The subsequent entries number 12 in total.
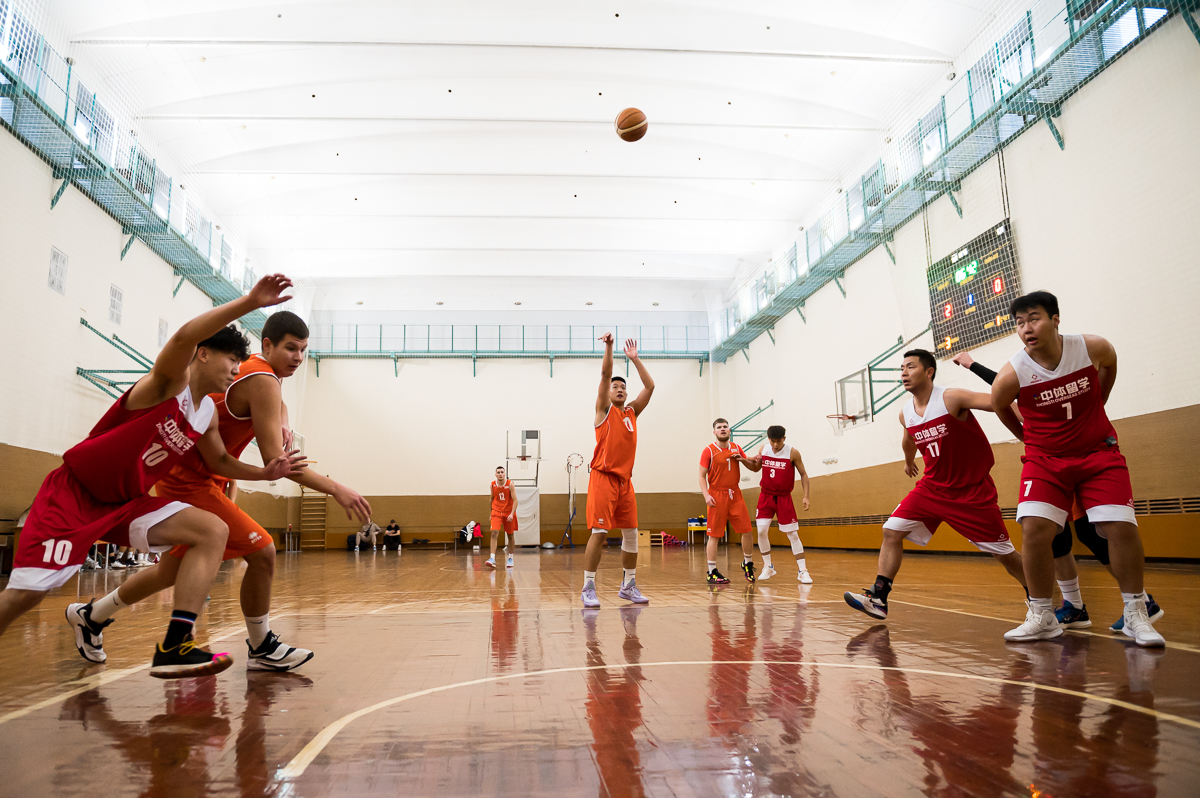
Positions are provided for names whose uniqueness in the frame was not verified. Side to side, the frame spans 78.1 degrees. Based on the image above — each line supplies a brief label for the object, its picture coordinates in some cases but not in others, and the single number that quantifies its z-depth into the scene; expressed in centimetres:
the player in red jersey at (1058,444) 377
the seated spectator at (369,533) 2393
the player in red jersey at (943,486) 454
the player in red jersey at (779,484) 867
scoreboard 1226
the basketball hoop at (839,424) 1769
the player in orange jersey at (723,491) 850
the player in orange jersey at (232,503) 323
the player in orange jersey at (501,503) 1329
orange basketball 1038
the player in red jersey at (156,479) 269
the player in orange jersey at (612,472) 620
